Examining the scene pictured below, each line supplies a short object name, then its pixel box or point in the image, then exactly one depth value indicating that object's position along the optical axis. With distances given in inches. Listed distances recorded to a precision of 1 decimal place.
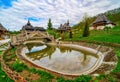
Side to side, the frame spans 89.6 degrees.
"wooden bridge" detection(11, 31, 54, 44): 576.9
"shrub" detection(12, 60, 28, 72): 274.5
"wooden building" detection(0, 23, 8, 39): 874.3
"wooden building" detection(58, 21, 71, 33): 1120.1
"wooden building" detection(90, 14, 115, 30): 933.5
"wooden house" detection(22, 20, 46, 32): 1107.8
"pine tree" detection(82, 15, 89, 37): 690.0
